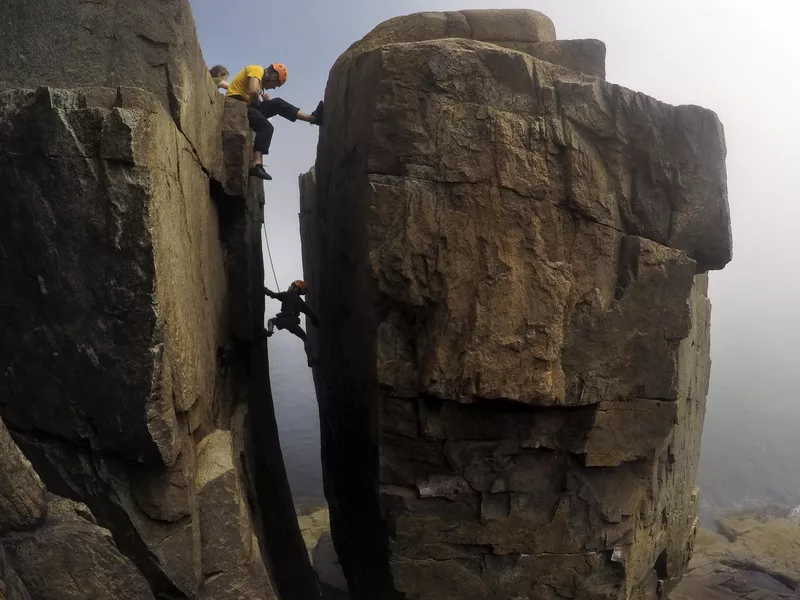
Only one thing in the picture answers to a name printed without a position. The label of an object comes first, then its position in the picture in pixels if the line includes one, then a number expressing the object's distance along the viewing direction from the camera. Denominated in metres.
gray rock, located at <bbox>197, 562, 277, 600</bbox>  3.89
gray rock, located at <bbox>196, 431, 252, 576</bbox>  3.92
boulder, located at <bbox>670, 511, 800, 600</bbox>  9.52
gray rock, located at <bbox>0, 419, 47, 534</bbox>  2.74
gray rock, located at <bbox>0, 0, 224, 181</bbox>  3.61
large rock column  4.73
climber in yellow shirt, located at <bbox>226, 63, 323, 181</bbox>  6.15
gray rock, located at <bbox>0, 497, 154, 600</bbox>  2.83
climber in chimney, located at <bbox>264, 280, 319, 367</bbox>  7.26
